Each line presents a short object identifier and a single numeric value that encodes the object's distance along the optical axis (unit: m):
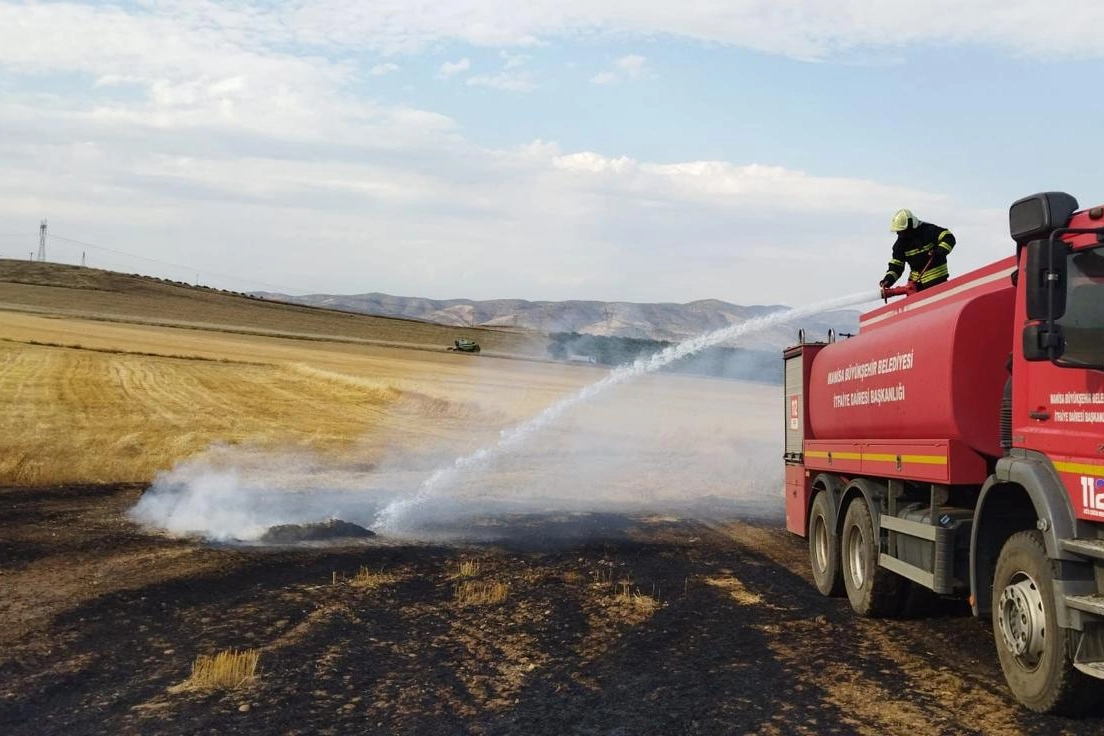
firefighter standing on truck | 11.13
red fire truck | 6.34
